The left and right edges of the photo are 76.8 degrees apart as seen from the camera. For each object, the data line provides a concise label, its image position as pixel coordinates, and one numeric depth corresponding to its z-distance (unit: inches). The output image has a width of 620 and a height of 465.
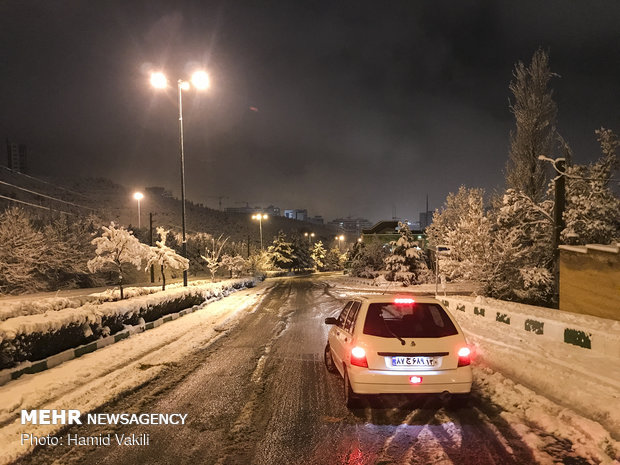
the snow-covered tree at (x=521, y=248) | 705.6
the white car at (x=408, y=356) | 205.5
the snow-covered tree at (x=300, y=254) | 3387.3
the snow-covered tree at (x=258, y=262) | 2180.1
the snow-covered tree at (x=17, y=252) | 1156.5
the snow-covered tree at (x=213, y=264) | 1226.7
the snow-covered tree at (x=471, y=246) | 781.4
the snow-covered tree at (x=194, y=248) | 2300.7
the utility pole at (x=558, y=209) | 533.3
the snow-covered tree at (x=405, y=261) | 1342.9
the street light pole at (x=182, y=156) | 730.4
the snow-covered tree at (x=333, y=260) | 3819.9
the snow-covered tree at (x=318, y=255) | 3676.2
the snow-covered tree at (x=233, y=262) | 1635.1
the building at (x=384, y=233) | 2706.7
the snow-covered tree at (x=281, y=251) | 3145.2
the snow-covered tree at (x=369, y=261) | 1662.9
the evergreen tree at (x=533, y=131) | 848.9
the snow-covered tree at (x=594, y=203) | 604.4
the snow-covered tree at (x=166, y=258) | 788.0
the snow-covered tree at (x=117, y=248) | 666.8
